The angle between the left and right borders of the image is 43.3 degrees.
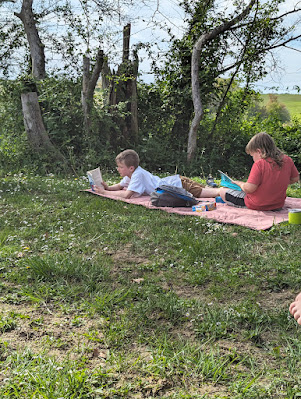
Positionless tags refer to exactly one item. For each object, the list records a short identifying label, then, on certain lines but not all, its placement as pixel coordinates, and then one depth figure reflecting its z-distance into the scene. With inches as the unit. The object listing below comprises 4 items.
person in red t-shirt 212.7
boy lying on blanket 261.6
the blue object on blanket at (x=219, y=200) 259.1
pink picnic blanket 199.8
